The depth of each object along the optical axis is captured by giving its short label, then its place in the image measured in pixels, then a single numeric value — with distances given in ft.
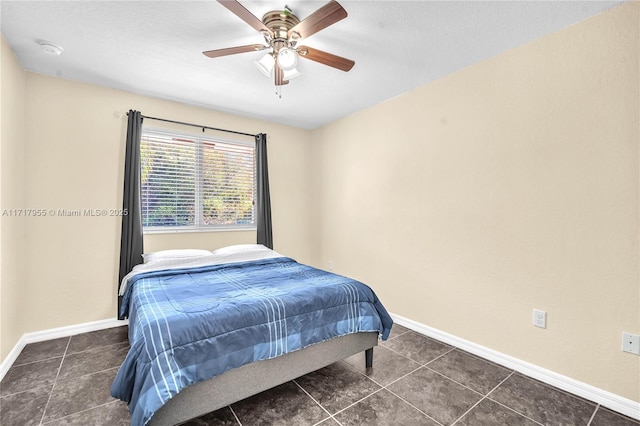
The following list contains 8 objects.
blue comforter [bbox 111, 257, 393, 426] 4.68
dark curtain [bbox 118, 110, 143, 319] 10.02
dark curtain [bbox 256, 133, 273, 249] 13.14
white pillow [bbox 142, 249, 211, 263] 9.96
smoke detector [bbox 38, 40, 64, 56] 7.42
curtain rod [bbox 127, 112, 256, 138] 10.85
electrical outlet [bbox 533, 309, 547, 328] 7.06
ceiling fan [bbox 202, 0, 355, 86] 5.29
